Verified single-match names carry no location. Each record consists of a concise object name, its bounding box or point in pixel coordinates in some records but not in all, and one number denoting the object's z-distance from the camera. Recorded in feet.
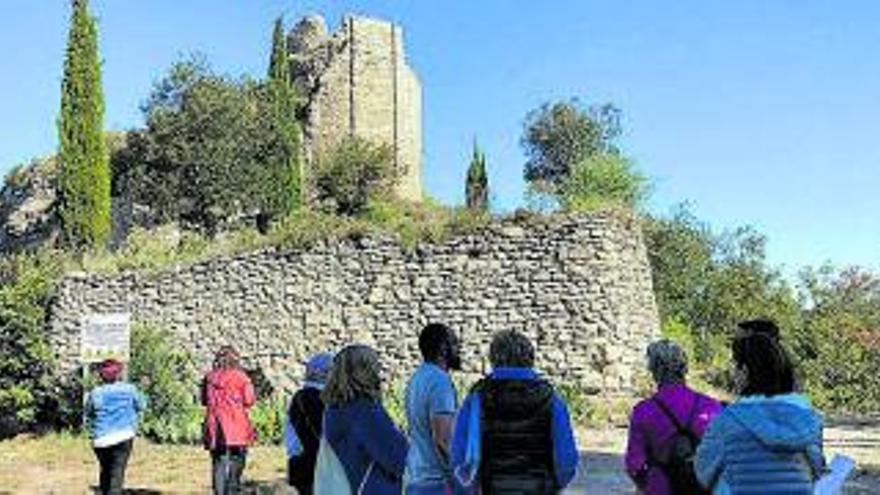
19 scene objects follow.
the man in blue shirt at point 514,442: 18.98
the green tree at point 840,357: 89.51
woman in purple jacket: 18.98
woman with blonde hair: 19.40
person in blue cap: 23.66
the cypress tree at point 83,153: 100.99
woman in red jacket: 37.63
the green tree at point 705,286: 107.76
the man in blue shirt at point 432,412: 20.58
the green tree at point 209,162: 114.62
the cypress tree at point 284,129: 113.80
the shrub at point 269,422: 60.85
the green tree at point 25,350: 69.77
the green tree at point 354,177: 120.47
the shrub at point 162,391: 64.59
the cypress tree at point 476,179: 125.07
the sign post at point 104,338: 60.08
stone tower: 135.03
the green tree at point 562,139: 154.81
